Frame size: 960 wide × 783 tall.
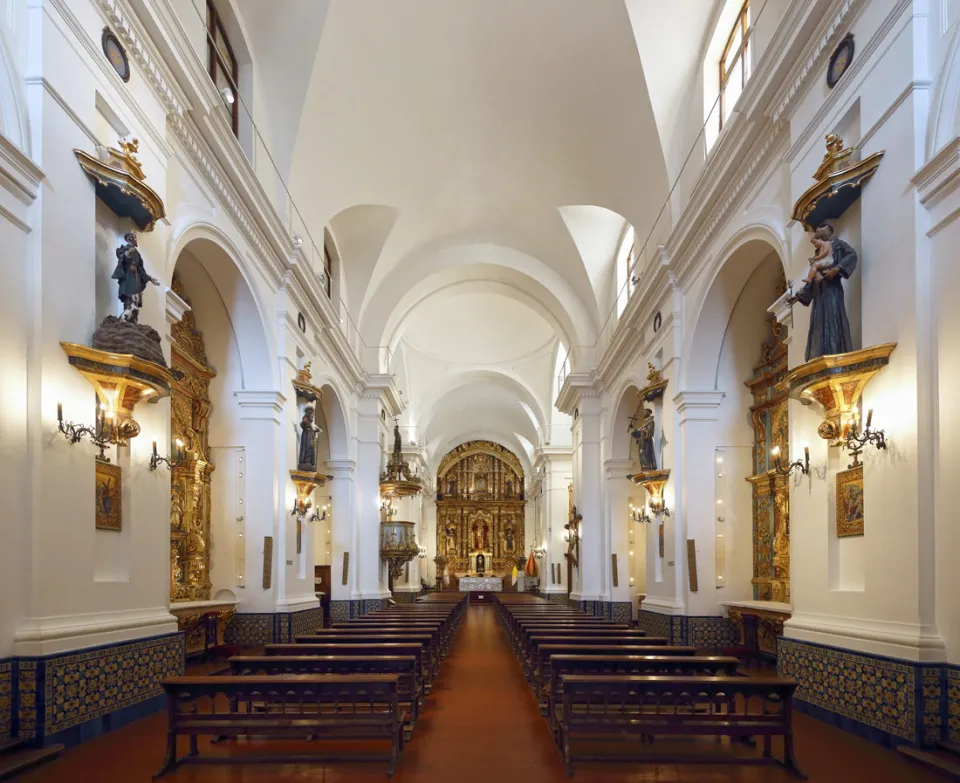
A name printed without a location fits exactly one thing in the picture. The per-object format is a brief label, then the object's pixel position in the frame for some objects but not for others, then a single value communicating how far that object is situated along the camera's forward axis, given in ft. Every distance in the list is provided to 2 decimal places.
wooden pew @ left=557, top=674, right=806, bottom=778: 18.30
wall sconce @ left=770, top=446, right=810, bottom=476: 23.77
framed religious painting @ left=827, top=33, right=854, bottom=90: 21.56
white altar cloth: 127.75
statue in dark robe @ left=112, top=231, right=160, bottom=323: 21.12
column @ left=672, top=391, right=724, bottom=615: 37.65
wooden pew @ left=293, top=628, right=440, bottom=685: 30.40
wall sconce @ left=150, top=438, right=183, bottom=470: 24.16
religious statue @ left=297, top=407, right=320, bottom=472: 42.65
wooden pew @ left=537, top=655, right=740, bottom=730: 22.00
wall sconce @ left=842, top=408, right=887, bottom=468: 19.31
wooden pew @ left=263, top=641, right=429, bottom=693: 26.35
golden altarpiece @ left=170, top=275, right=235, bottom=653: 35.73
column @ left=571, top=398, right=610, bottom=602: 61.52
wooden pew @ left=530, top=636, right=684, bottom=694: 25.77
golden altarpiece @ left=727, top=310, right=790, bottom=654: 35.50
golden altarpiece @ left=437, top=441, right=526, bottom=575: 145.28
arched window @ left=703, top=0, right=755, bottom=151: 32.76
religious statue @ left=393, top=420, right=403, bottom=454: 71.26
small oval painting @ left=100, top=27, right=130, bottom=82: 21.63
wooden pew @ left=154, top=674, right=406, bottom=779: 18.49
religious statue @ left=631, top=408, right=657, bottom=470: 43.24
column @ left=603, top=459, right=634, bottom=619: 58.39
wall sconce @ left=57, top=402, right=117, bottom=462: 19.26
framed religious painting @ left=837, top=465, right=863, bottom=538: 20.98
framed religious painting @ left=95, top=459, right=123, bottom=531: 21.44
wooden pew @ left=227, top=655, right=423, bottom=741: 22.15
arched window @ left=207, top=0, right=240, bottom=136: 32.94
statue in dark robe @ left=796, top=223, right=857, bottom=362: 20.17
